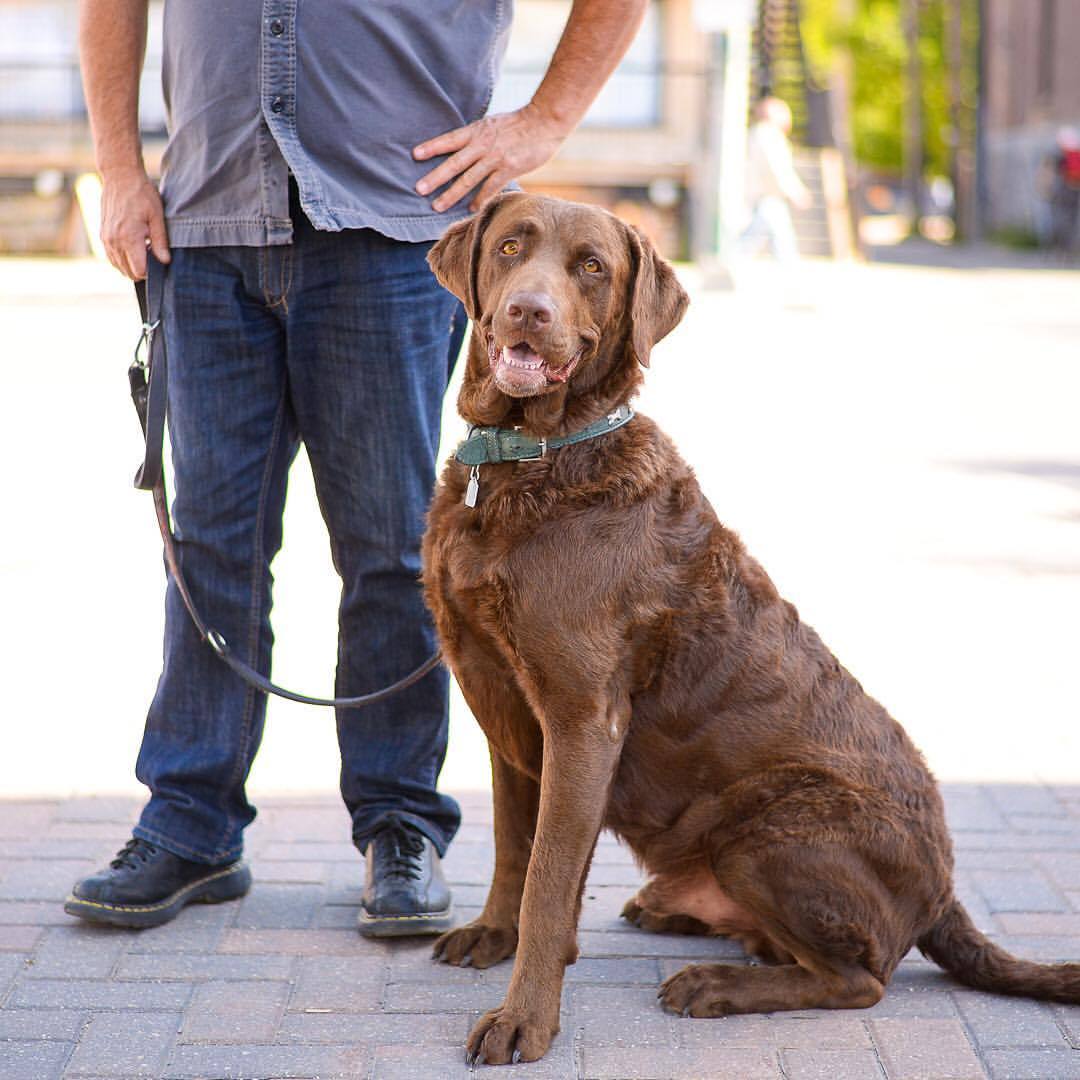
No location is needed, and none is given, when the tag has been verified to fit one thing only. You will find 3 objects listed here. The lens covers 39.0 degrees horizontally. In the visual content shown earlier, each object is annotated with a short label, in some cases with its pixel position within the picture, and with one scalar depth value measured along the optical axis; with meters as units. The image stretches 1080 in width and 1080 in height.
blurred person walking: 19.42
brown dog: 2.96
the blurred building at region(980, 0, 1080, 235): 36.66
